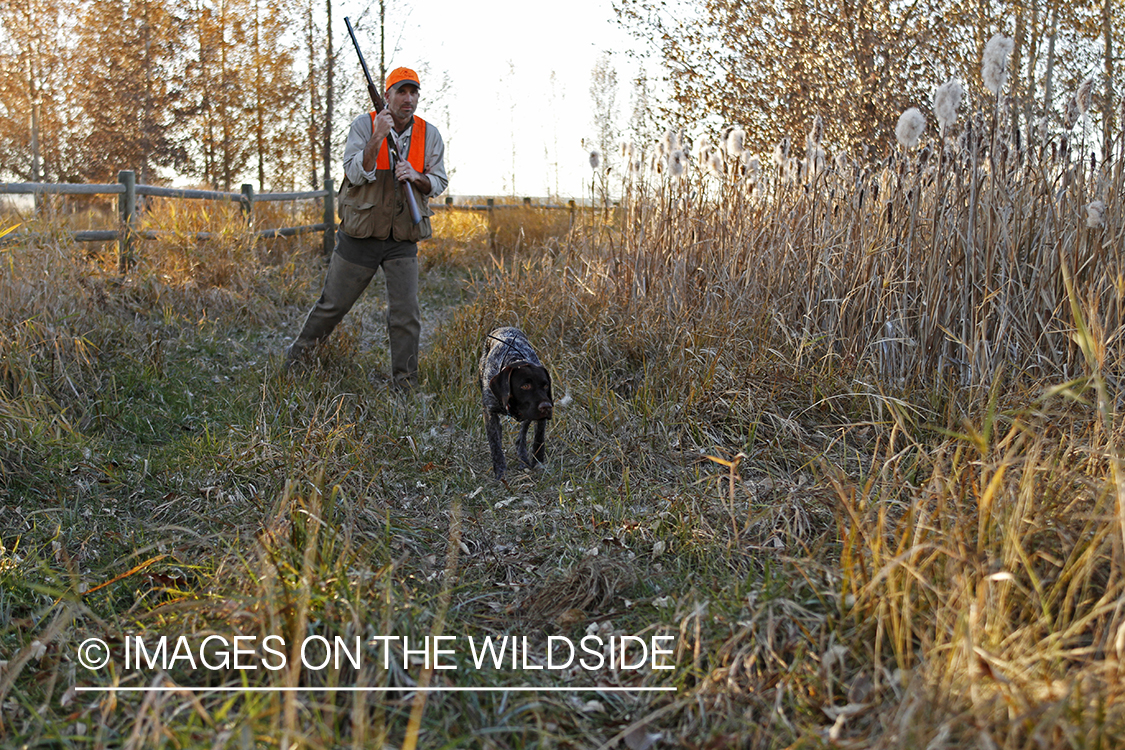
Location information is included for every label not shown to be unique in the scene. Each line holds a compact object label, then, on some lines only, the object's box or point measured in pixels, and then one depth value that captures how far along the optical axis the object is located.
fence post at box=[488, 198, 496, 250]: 12.93
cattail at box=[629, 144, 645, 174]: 6.44
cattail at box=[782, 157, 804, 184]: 5.60
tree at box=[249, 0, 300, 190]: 15.66
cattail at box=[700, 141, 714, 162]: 5.82
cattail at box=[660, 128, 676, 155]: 5.99
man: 5.35
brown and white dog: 3.82
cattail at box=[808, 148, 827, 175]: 5.34
